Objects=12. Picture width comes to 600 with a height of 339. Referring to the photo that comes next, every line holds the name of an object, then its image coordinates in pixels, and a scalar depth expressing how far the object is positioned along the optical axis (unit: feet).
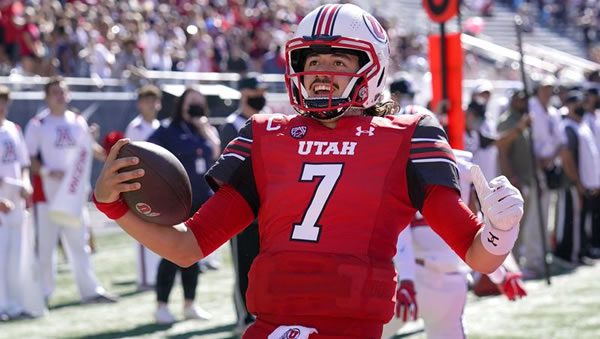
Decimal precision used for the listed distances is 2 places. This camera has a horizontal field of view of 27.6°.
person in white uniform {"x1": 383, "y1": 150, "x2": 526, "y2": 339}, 18.86
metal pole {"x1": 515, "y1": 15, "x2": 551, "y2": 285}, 38.13
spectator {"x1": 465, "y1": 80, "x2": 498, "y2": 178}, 37.27
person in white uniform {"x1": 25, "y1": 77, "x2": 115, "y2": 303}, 34.47
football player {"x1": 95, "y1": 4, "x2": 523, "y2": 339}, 12.08
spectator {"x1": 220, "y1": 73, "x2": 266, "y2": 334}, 27.55
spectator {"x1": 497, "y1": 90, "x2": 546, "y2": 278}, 41.11
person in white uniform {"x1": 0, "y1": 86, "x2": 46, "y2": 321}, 32.30
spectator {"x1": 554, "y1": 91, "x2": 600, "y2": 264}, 43.60
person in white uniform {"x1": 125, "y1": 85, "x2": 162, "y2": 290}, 37.47
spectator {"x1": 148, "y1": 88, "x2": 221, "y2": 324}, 31.58
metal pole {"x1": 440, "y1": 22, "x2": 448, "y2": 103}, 34.14
